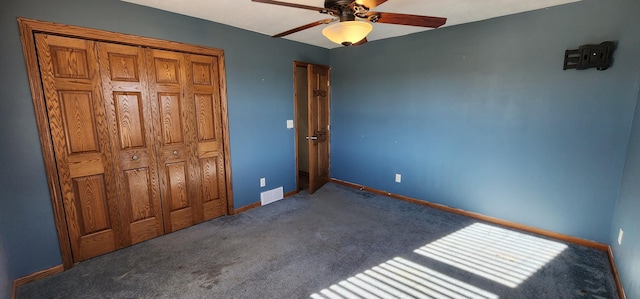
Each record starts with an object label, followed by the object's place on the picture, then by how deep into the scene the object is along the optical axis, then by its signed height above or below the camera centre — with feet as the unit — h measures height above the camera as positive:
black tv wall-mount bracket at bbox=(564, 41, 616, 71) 7.61 +1.61
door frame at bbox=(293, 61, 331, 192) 12.92 +0.76
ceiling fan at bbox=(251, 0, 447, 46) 5.52 +2.16
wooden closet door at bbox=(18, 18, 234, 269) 6.56 +1.11
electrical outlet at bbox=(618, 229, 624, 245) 7.02 -3.38
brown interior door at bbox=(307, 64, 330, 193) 13.23 -0.54
